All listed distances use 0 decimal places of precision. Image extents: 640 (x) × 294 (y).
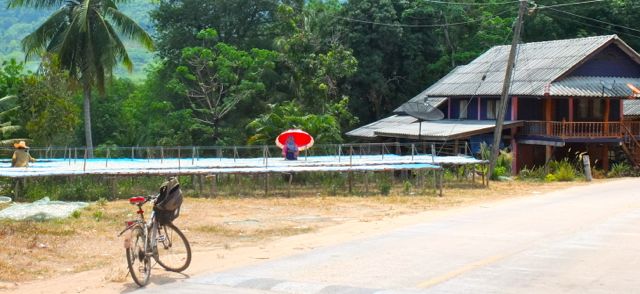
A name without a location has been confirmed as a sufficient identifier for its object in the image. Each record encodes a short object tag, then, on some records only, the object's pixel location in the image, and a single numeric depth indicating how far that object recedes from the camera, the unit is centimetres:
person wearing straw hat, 2400
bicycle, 1003
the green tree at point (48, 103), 3047
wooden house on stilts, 3422
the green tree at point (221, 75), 4116
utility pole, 2875
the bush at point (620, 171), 3356
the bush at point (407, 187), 2456
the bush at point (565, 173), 3109
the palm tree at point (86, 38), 3184
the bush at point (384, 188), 2412
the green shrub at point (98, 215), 1769
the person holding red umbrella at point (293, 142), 2775
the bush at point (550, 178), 3100
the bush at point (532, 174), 3197
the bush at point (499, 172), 3092
